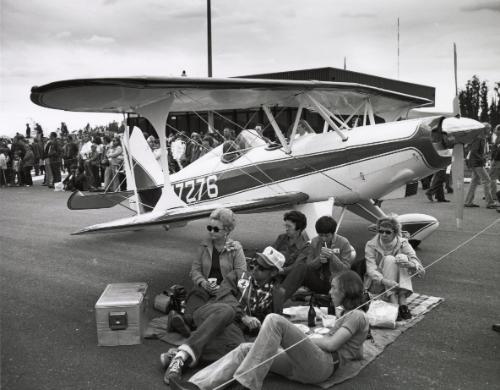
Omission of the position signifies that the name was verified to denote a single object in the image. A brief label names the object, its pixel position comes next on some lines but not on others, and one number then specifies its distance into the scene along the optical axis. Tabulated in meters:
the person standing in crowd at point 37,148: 21.42
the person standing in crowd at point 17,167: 20.38
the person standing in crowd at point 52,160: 18.81
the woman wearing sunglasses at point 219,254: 4.79
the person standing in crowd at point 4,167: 20.53
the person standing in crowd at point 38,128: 27.62
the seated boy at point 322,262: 5.09
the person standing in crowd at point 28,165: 19.97
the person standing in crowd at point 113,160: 16.38
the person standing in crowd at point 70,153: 19.87
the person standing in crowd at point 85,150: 18.45
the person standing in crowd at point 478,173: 11.33
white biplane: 6.01
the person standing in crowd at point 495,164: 11.64
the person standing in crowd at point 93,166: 17.70
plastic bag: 4.57
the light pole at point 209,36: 19.33
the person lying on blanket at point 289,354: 3.40
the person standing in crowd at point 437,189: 12.35
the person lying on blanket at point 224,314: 3.80
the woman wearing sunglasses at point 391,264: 4.92
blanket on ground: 3.75
